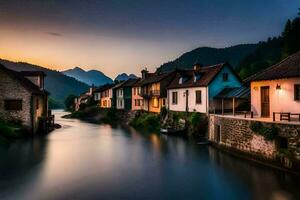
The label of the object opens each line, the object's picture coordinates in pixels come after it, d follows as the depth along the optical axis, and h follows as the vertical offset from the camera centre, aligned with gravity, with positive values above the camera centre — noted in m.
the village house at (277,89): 24.94 +1.60
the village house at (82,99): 114.31 +3.04
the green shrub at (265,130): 22.20 -1.68
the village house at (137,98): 68.44 +2.02
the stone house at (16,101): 40.94 +0.74
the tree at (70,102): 146.75 +2.29
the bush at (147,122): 55.16 -2.77
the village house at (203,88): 41.81 +2.73
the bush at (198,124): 39.81 -2.13
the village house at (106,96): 88.14 +3.09
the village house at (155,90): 57.16 +3.23
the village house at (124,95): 76.19 +3.15
